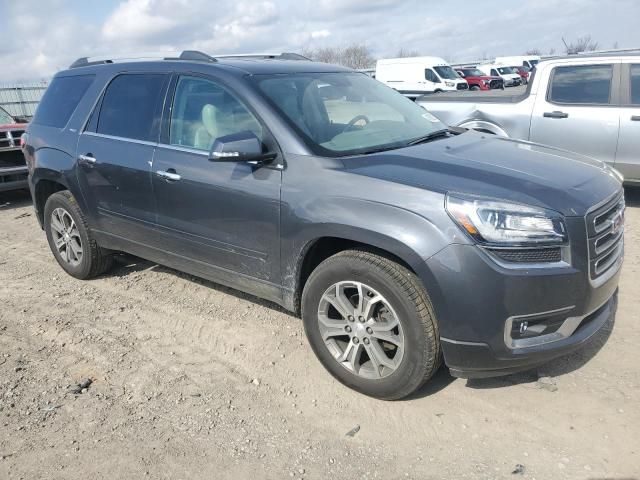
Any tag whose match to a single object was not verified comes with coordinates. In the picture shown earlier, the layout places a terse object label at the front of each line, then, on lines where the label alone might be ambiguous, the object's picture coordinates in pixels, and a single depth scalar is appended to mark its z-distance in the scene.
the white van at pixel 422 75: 26.92
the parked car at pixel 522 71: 34.75
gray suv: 2.65
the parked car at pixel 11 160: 8.19
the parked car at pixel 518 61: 40.39
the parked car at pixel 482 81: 30.49
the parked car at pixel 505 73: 32.84
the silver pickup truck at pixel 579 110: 6.50
